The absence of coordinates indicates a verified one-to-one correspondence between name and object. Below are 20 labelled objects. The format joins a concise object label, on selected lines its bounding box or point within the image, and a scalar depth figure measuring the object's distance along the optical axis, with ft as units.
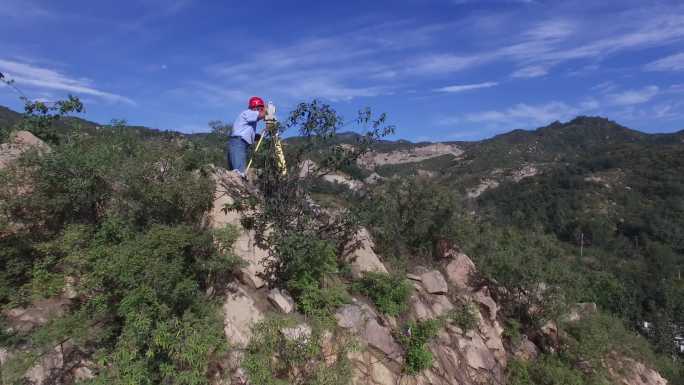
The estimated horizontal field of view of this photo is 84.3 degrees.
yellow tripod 18.06
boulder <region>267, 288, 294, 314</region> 14.89
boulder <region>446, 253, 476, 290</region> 24.91
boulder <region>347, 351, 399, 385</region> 14.61
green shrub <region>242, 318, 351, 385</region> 12.73
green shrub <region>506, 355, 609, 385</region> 21.08
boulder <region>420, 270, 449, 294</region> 21.90
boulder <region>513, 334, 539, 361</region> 23.26
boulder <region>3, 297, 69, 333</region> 12.92
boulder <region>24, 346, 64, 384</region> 11.55
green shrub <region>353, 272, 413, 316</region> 18.01
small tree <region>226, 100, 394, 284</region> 17.02
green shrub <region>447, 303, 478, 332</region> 21.11
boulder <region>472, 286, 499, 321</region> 24.00
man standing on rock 19.53
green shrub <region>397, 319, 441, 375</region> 16.28
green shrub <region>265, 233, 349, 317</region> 15.49
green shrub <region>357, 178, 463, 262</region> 23.93
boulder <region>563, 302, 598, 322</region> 25.36
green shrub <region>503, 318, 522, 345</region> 23.63
